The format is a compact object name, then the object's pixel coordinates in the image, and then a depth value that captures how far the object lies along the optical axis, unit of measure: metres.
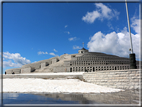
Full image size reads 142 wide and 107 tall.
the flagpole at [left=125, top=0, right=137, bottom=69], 14.29
